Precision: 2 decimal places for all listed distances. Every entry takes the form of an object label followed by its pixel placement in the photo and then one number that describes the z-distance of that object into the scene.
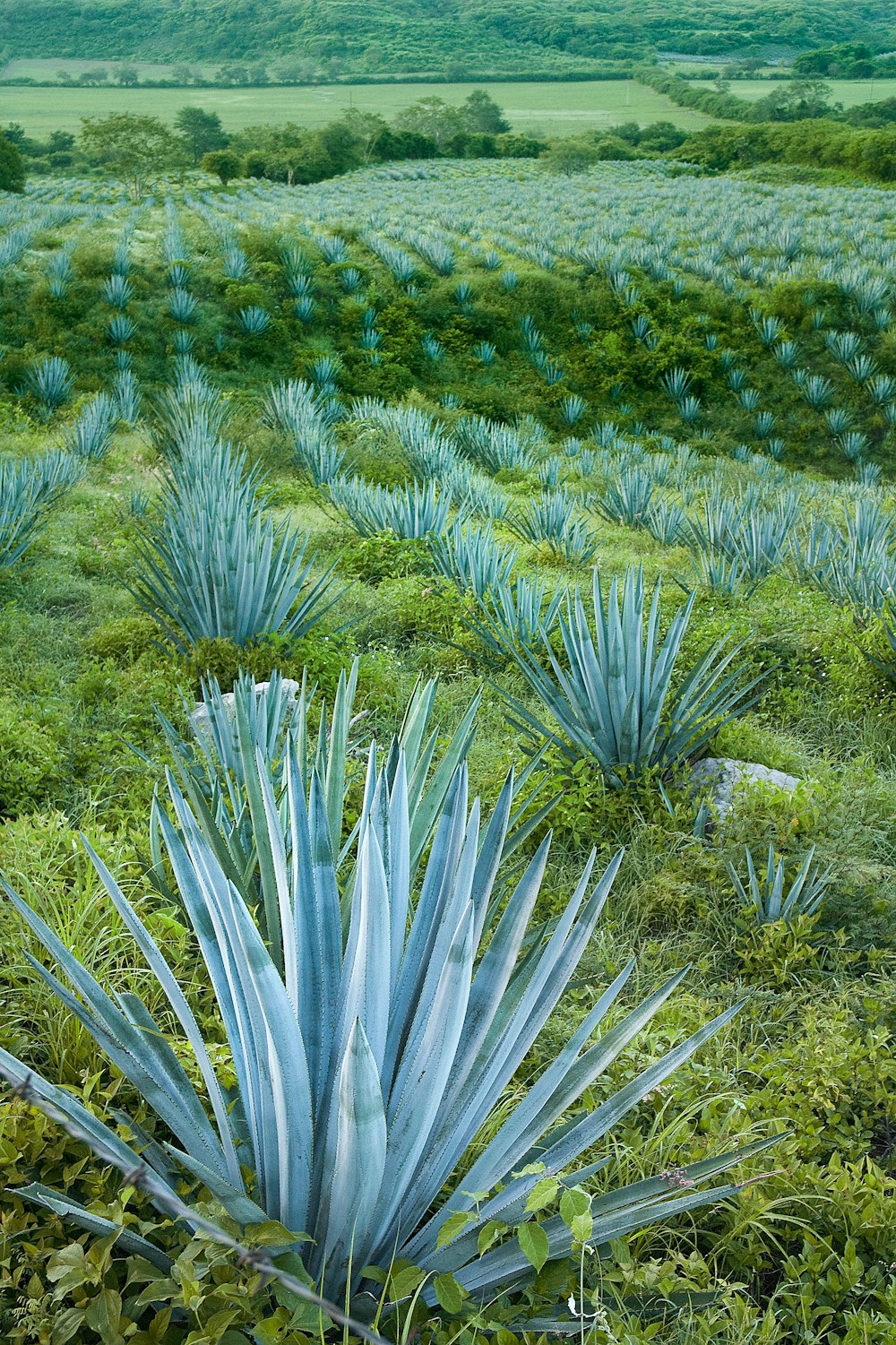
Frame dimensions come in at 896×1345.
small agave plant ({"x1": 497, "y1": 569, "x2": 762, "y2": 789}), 3.76
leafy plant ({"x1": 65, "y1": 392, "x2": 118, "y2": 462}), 10.05
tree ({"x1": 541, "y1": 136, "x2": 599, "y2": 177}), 38.84
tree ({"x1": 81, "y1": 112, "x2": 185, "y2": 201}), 30.48
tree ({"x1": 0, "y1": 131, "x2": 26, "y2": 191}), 28.02
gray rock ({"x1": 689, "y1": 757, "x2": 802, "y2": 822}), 3.78
